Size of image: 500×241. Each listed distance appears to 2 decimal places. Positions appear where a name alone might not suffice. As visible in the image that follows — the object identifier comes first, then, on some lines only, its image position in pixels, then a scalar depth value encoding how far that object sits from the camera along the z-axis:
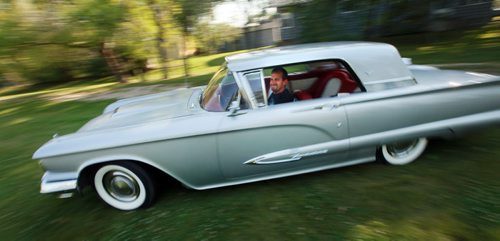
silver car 3.15
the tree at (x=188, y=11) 10.25
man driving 3.49
